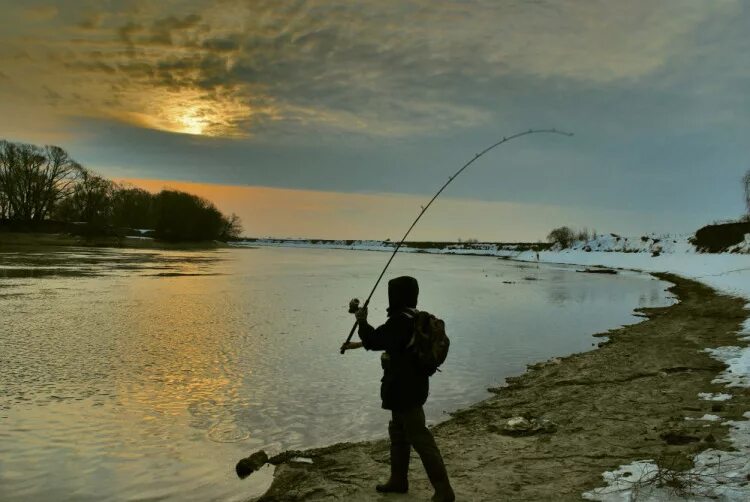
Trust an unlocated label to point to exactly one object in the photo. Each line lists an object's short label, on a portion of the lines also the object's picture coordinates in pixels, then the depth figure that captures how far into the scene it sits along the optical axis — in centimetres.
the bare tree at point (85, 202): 9319
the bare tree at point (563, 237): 11018
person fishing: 451
